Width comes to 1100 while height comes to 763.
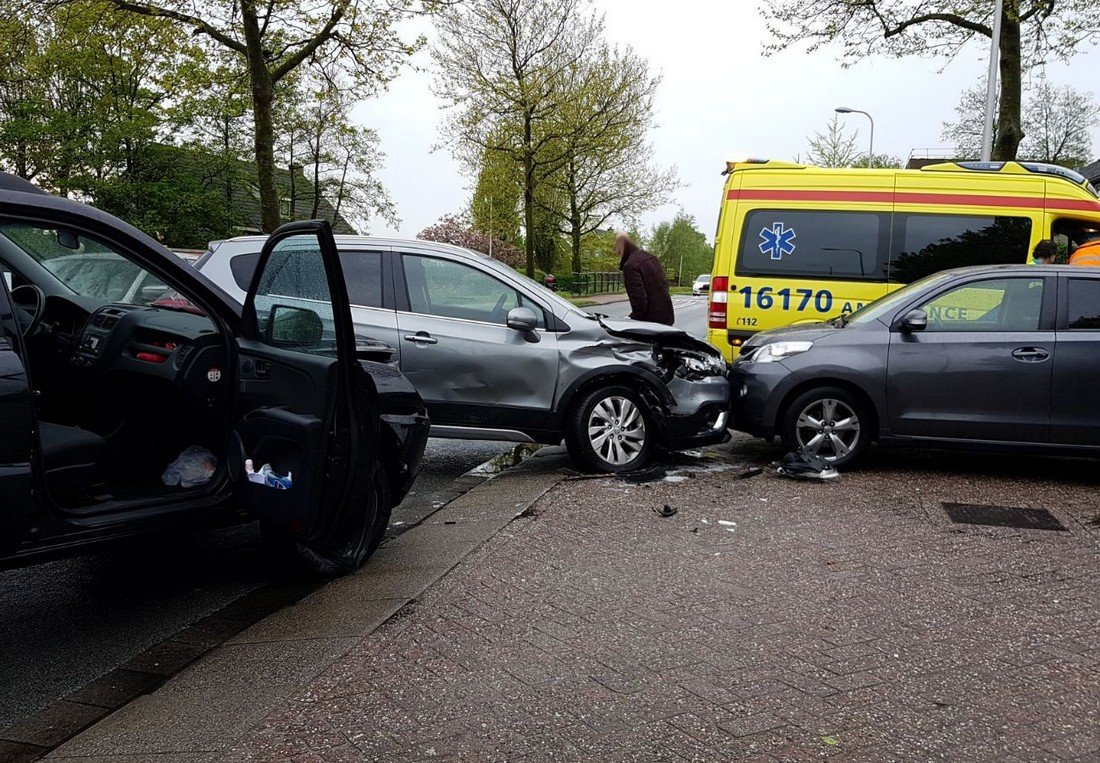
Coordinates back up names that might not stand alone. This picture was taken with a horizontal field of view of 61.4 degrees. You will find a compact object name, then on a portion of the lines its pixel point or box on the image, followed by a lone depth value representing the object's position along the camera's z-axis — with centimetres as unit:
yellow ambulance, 961
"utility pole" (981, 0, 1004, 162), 1784
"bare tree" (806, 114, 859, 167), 4300
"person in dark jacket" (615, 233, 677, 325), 984
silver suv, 678
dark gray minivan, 661
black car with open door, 358
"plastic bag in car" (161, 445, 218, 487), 436
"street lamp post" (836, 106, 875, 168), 4066
